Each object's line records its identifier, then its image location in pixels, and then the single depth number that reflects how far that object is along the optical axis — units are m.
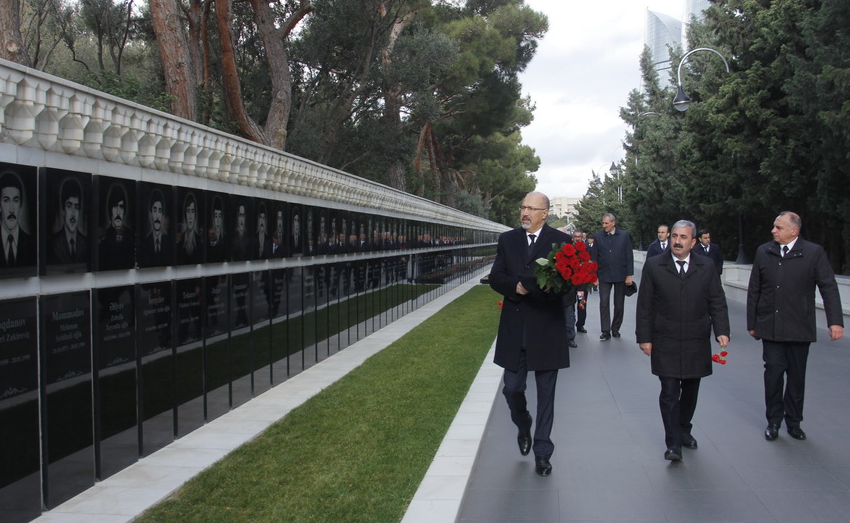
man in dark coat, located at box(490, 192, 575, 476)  5.57
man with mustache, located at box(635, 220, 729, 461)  5.85
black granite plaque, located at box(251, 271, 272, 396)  8.56
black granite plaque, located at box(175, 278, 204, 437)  6.71
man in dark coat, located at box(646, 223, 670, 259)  12.89
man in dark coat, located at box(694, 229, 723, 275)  12.91
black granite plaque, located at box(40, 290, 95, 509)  4.81
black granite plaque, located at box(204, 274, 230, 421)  7.29
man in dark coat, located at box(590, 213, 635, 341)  12.19
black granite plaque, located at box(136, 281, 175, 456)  6.04
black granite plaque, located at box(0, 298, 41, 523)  4.38
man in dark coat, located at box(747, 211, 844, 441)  6.47
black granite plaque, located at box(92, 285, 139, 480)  5.42
